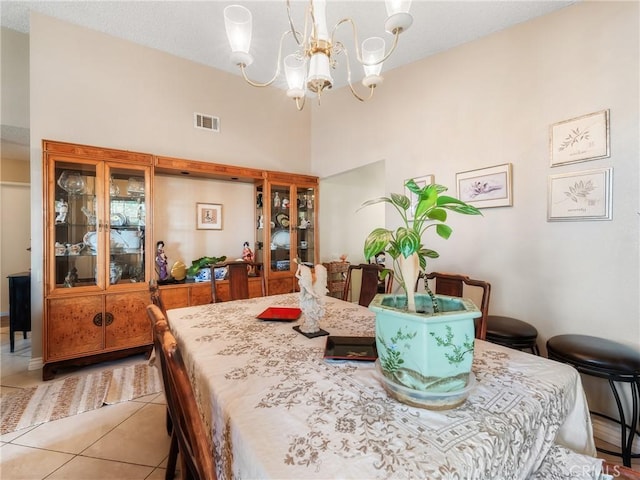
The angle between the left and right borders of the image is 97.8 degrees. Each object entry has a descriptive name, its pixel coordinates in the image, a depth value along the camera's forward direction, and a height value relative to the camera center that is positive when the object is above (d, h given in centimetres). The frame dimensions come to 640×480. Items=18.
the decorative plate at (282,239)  371 -1
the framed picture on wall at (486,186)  226 +44
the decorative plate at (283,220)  375 +24
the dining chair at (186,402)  70 -42
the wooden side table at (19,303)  293 -68
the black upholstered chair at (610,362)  145 -67
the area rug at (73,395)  193 -122
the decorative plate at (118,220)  274 +19
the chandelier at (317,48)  131 +104
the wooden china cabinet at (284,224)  356 +19
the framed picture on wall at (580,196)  179 +28
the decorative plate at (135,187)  282 +52
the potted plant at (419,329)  76 -25
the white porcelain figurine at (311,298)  139 -30
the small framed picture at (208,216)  344 +28
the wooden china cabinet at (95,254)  240 -14
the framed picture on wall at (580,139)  180 +67
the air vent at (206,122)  335 +143
